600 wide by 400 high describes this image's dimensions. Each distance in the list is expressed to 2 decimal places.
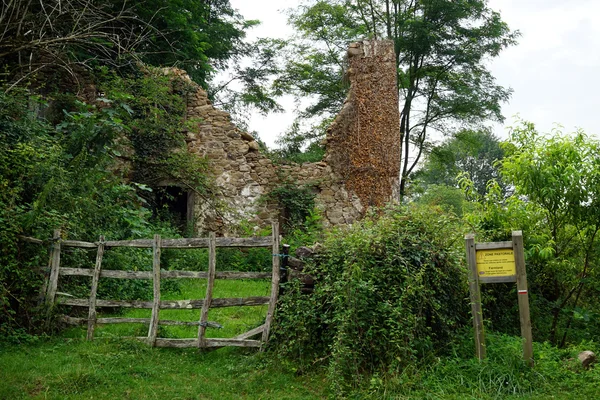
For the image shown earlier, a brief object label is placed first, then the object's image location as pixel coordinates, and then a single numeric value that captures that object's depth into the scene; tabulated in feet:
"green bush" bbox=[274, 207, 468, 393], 17.60
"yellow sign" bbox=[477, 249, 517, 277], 18.38
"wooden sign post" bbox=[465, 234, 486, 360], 17.94
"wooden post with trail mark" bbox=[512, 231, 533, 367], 17.67
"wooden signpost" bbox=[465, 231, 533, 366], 18.01
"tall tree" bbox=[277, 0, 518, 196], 67.56
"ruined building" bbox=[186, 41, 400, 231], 45.03
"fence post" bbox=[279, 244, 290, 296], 21.13
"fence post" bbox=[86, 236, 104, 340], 22.39
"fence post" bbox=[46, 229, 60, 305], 23.06
